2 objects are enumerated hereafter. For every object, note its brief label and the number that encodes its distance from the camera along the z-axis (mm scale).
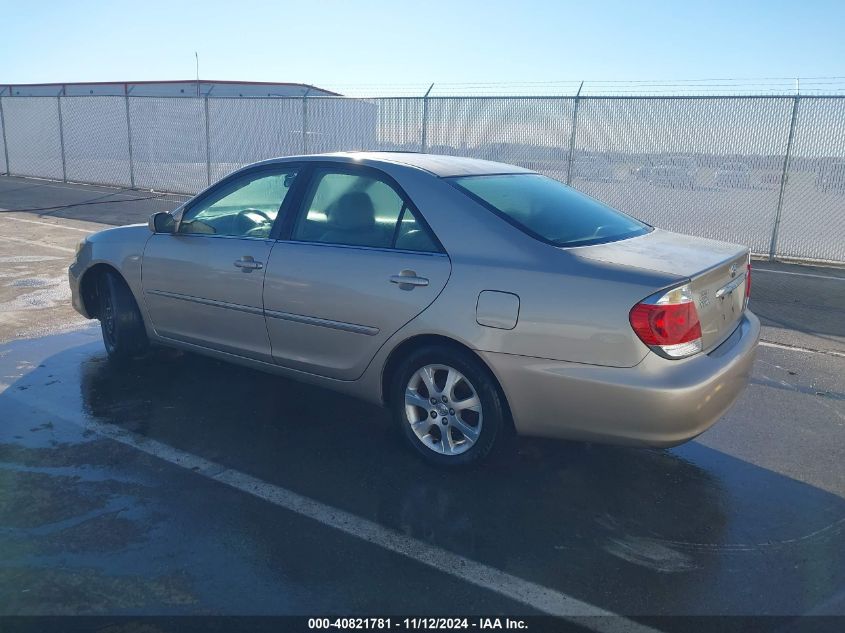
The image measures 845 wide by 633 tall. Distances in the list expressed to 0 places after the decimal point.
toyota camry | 3260
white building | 36469
